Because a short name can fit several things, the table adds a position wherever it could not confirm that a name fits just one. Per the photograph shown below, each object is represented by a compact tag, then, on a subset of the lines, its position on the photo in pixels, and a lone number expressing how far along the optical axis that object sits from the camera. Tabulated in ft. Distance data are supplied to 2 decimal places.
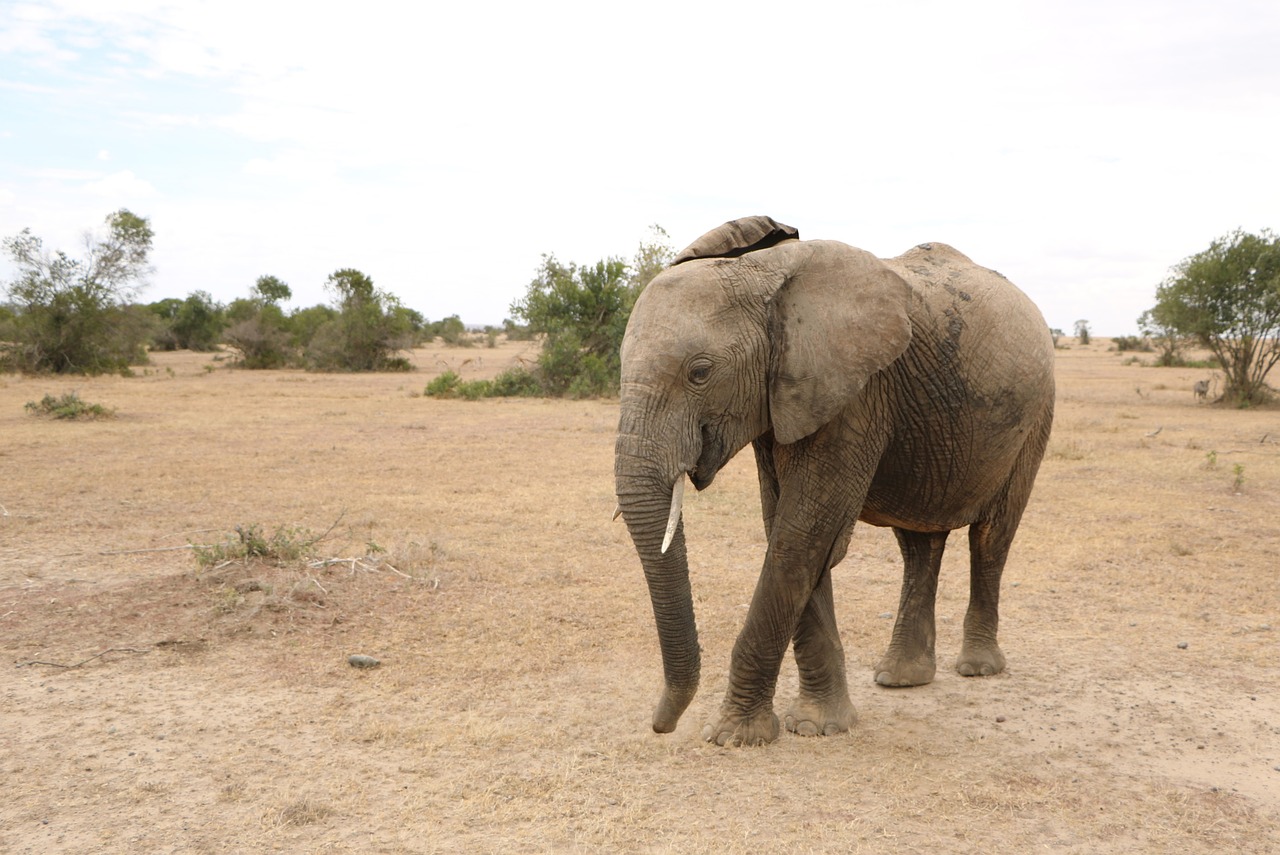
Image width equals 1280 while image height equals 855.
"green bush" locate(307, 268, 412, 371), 124.67
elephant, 12.85
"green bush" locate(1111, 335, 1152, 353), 184.85
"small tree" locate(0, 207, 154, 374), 98.22
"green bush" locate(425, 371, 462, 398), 81.97
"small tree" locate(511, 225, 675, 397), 81.82
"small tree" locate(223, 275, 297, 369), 130.21
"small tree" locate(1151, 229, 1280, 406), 73.67
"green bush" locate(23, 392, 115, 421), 56.85
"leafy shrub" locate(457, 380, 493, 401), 81.19
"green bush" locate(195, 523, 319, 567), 22.88
